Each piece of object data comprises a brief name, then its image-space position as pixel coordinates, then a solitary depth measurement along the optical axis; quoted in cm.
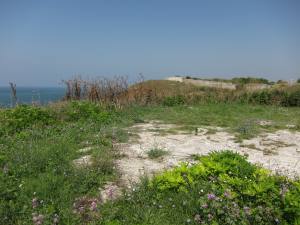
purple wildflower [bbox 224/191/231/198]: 242
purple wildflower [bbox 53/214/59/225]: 229
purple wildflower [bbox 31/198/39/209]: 250
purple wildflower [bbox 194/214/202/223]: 235
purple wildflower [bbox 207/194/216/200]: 241
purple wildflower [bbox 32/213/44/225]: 222
